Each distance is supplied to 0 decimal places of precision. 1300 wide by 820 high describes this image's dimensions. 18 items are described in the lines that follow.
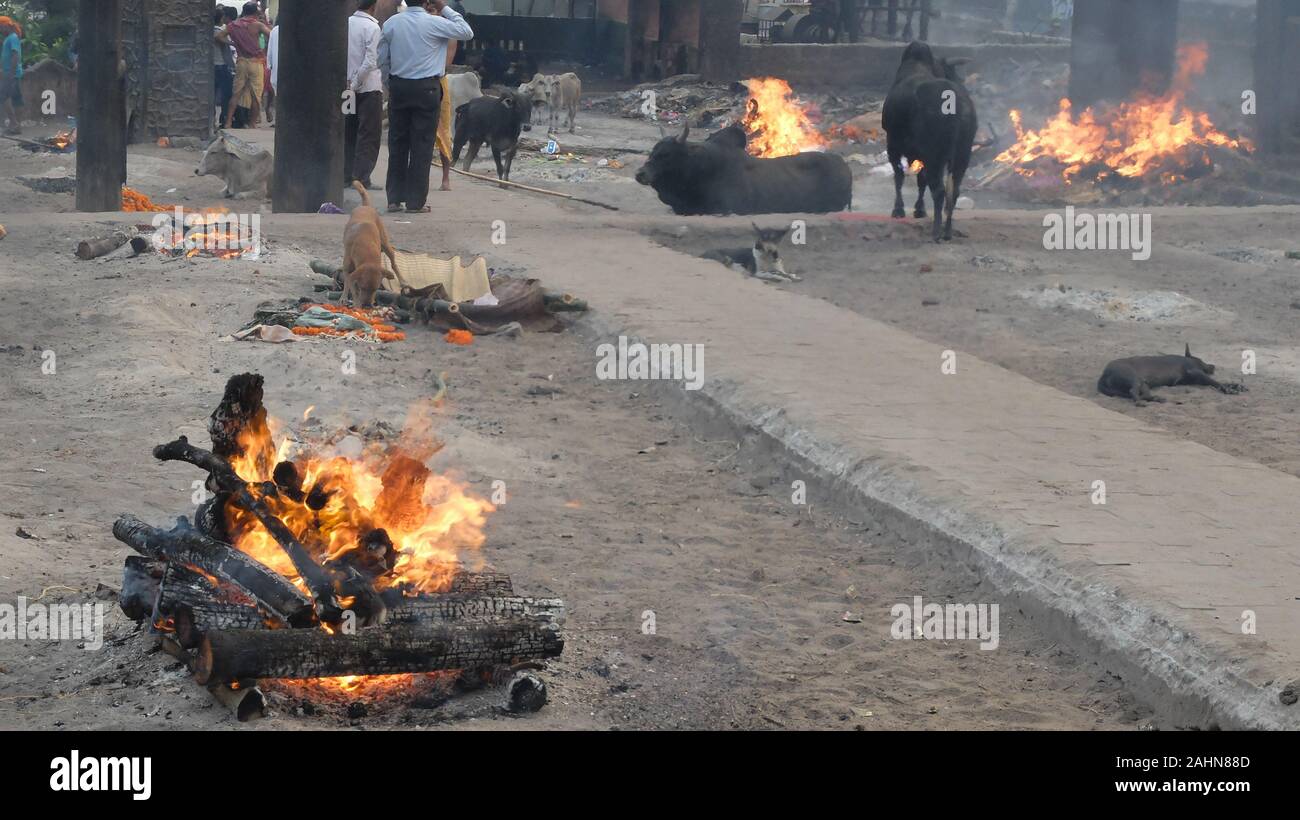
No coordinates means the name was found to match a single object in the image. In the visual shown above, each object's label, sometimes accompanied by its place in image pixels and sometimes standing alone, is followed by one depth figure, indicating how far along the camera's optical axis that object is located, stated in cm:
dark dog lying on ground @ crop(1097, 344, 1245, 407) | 916
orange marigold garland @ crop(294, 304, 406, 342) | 933
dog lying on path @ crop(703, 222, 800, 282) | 1261
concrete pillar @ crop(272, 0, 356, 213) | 1362
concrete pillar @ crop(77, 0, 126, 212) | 1380
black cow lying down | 1576
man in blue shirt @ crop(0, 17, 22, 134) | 2320
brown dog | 1008
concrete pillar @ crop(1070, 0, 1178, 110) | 2395
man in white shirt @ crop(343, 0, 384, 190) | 1436
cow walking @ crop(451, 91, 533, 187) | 1792
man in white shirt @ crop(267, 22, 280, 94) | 1441
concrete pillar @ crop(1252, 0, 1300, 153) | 2170
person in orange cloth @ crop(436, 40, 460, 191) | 1616
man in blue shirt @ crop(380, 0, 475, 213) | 1372
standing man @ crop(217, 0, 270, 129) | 2214
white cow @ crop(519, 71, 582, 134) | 2559
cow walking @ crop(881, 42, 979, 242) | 1463
